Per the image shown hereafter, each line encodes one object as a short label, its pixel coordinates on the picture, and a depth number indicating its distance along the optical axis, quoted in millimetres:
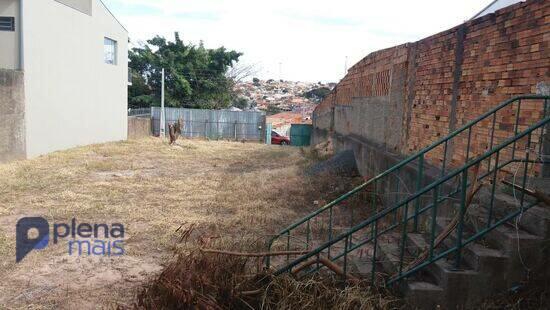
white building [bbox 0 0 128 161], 12289
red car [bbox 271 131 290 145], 26386
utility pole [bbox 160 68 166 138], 24036
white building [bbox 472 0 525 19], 9469
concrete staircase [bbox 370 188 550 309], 3018
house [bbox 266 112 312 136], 32706
